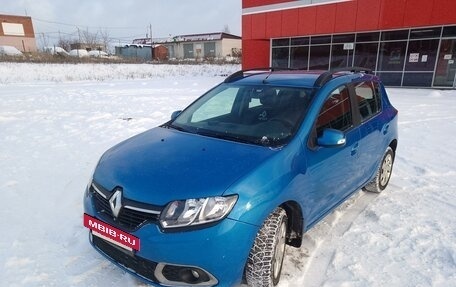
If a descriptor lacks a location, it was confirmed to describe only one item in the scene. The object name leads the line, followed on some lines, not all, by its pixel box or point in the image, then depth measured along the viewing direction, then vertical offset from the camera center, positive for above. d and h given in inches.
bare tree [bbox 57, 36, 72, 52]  2675.0 +64.7
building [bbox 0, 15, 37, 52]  2470.6 +150.5
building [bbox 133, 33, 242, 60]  2662.4 +31.5
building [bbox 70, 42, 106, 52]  2630.4 +39.0
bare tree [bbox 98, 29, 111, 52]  2916.3 +85.4
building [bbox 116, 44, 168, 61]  2340.1 -8.5
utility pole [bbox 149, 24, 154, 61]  2321.6 -14.6
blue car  82.3 -36.0
